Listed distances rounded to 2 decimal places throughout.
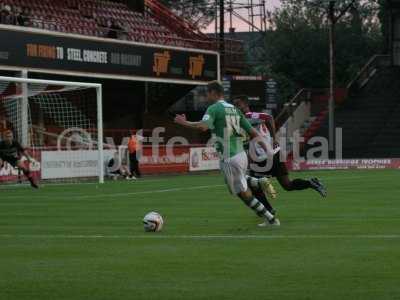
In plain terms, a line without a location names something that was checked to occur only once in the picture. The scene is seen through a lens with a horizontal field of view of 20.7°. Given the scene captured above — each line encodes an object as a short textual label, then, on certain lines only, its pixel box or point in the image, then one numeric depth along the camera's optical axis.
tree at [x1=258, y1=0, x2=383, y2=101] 76.75
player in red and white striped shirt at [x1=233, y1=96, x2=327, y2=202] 17.98
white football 15.16
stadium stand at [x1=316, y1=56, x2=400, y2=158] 55.27
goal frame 33.34
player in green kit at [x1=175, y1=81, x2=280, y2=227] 15.39
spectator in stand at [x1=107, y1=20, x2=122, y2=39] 46.03
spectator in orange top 40.94
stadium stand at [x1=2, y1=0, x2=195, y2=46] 42.62
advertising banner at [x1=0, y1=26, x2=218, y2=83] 39.50
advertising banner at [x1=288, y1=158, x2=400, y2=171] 48.88
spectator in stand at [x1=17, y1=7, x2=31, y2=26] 40.50
